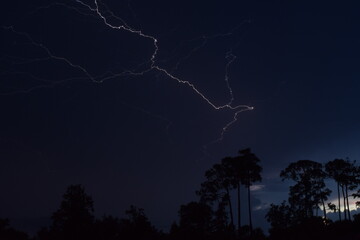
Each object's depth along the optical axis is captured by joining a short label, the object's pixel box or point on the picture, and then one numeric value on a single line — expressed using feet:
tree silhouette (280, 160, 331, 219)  141.59
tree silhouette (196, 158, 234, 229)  126.82
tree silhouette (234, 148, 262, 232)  123.24
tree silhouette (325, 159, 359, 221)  140.67
